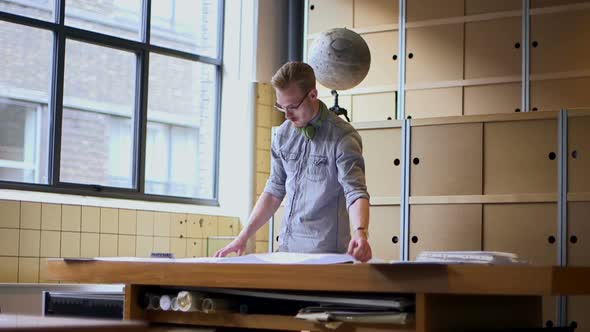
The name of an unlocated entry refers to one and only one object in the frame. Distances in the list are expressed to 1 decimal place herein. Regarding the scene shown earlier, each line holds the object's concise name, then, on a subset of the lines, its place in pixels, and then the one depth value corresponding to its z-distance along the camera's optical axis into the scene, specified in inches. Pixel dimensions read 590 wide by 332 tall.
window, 243.1
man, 138.0
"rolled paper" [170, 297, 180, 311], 108.8
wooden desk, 86.2
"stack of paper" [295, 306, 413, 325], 91.4
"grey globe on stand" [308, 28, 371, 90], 209.0
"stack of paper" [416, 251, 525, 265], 97.5
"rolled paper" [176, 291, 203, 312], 107.3
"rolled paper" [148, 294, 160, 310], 111.9
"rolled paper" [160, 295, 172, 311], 109.4
